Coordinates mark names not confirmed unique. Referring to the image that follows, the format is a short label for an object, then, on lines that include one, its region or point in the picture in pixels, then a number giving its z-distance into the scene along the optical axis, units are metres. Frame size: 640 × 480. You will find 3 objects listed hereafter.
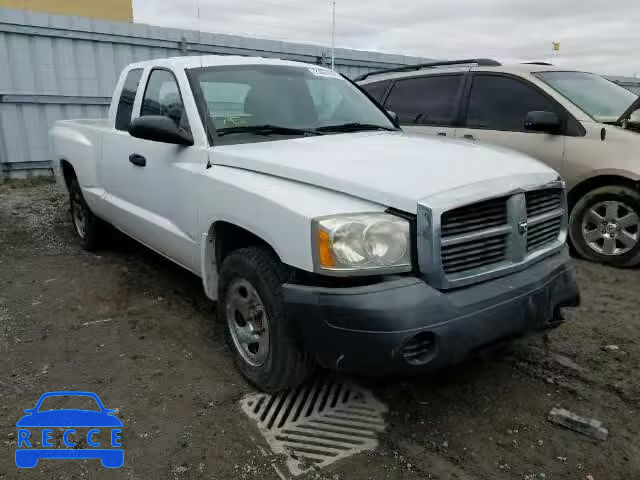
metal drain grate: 2.47
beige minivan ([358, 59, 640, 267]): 4.77
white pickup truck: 2.30
